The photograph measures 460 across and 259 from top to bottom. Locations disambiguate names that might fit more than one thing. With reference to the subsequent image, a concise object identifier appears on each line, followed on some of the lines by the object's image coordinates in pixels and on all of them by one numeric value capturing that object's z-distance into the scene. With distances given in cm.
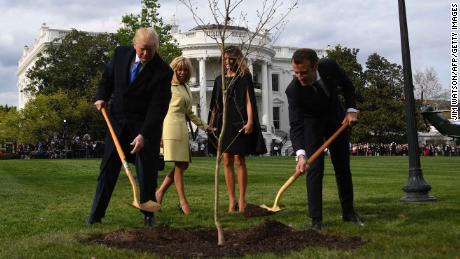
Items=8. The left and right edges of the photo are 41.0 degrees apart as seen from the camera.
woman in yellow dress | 752
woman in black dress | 752
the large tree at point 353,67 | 6228
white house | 6625
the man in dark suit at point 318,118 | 580
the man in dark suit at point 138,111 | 597
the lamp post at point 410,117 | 876
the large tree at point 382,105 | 6178
